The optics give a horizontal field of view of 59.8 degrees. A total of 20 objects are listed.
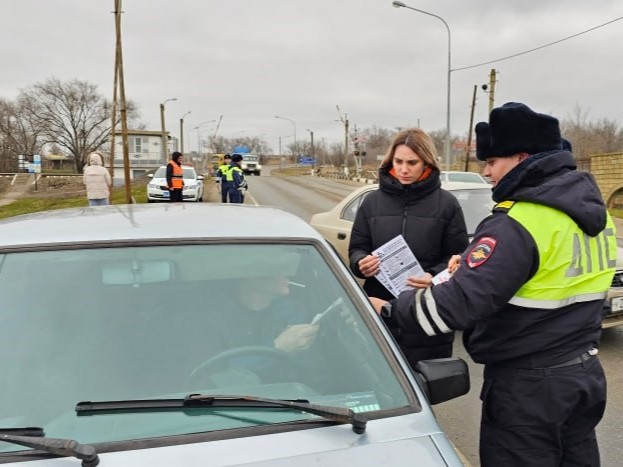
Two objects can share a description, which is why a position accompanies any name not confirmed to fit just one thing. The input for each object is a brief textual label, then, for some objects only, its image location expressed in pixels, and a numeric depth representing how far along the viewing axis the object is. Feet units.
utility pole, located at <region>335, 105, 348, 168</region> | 198.98
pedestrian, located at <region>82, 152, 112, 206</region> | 39.73
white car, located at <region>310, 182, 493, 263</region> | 19.04
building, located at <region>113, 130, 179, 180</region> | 202.69
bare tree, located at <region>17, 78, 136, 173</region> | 226.99
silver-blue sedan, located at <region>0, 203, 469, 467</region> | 4.74
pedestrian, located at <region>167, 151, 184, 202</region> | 50.11
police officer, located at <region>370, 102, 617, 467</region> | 5.92
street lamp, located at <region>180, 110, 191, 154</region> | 172.04
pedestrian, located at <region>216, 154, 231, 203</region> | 53.42
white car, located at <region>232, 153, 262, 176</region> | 197.16
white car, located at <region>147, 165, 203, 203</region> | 64.23
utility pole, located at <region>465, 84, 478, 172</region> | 132.88
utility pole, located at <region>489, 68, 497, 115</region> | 104.06
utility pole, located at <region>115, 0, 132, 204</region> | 44.68
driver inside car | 6.51
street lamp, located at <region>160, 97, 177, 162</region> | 147.03
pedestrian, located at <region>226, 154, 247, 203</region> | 52.80
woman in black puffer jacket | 8.95
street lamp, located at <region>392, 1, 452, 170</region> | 78.29
